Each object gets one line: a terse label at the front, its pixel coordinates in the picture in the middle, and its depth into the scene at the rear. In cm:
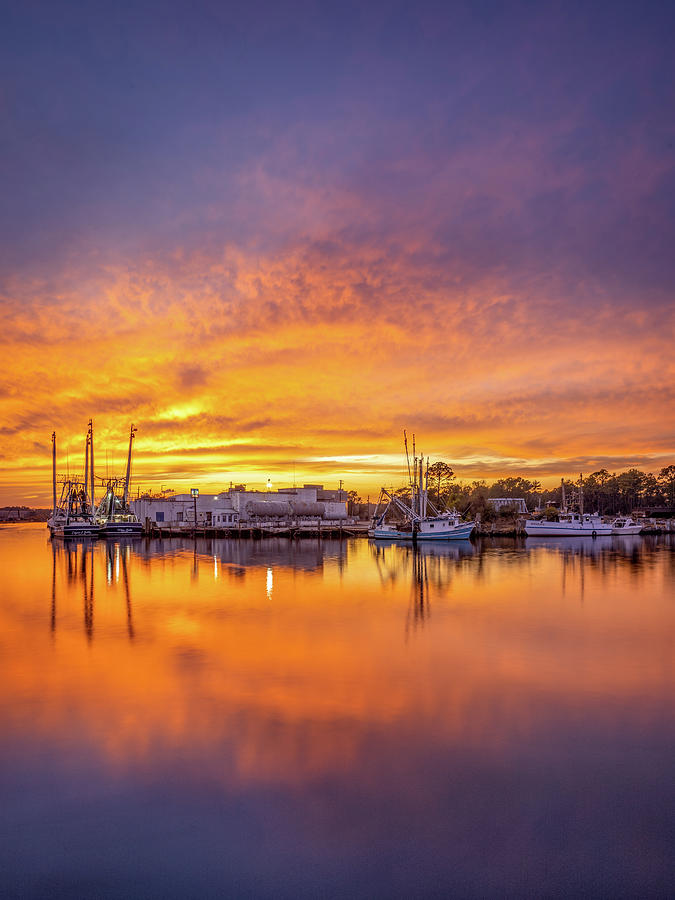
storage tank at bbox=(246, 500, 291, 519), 9938
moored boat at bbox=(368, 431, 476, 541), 7956
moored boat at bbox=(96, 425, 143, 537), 8675
